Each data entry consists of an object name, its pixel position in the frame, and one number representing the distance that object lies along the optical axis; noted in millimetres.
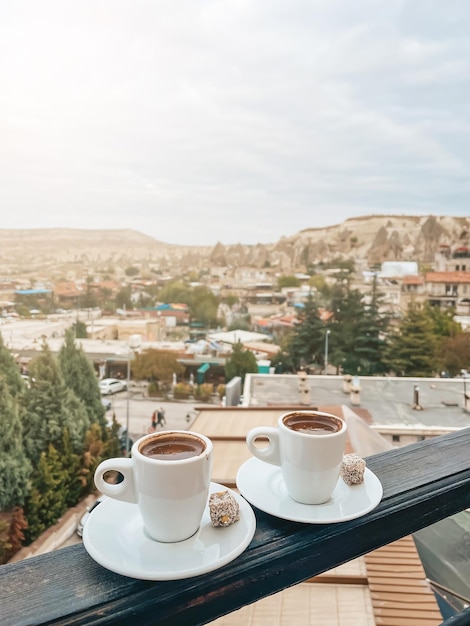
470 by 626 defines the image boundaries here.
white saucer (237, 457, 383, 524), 332
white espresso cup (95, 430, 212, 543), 287
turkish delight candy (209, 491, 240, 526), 315
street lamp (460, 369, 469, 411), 6032
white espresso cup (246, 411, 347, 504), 340
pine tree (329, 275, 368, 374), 10125
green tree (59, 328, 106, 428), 7441
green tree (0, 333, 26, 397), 6500
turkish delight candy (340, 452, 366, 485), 375
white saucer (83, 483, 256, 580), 271
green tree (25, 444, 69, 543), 5684
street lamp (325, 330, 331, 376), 10164
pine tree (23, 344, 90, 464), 6487
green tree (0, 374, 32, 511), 5547
